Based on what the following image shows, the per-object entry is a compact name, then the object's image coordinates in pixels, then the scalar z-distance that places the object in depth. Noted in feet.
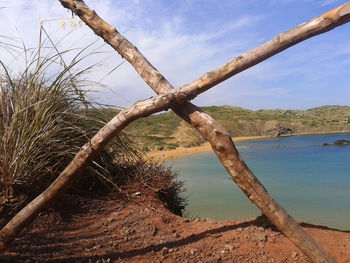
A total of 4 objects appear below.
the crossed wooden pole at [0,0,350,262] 6.49
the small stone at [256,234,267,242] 8.06
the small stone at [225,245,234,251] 7.76
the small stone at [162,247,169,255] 7.61
